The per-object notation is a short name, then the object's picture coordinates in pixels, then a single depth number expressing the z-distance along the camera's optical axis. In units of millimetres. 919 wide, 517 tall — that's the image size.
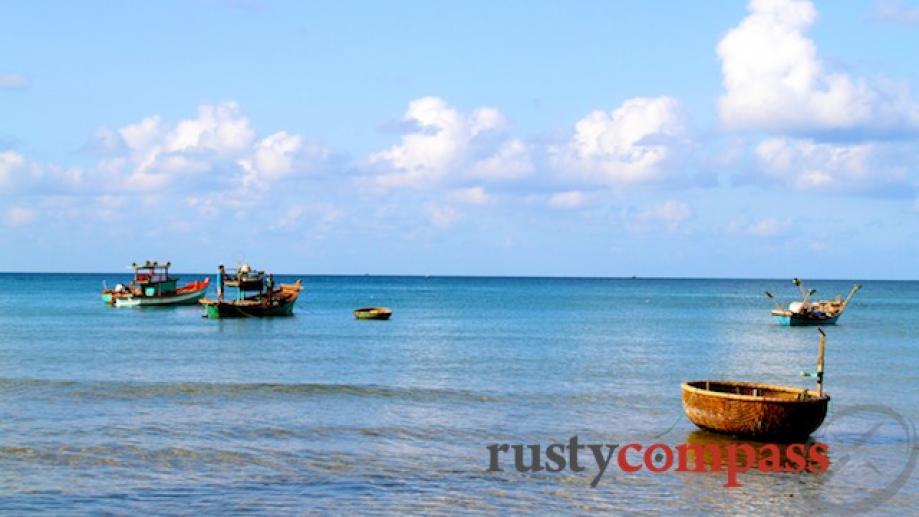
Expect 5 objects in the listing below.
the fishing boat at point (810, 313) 65250
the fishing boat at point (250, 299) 67812
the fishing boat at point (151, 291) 85500
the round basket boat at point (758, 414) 20828
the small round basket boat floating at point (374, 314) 70688
